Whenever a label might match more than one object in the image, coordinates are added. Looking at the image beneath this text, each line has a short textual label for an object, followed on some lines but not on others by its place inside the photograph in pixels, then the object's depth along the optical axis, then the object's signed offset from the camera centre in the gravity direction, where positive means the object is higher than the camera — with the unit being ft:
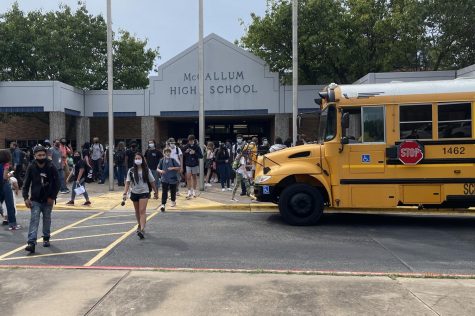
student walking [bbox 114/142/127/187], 57.47 -1.51
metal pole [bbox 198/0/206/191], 52.47 +8.56
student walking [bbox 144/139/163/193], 45.73 -0.35
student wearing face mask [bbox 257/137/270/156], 43.76 +0.44
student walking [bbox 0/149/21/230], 31.14 -2.49
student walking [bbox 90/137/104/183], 62.64 -0.42
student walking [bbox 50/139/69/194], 48.60 -0.70
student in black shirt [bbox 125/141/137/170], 49.42 -0.47
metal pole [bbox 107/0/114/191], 52.29 +8.27
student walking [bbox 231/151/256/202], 42.29 -1.67
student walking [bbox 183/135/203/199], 44.34 -0.56
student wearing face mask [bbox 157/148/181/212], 38.81 -1.54
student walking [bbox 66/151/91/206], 40.01 -1.66
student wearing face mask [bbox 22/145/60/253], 25.50 -1.76
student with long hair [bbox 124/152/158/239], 28.04 -1.98
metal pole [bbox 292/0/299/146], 53.57 +10.99
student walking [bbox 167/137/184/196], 40.45 +0.19
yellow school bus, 30.40 -0.13
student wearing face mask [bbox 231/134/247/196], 46.69 +0.43
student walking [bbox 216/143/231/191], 52.54 -1.26
